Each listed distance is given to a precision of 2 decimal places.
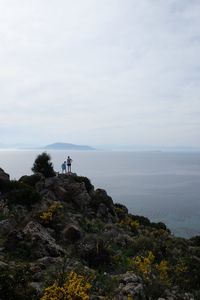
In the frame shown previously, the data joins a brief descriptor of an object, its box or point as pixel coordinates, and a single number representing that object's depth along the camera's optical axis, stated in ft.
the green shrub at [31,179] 99.09
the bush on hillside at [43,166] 110.73
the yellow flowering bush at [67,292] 27.73
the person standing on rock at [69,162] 128.26
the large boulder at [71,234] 59.16
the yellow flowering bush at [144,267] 41.98
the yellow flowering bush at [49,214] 62.49
